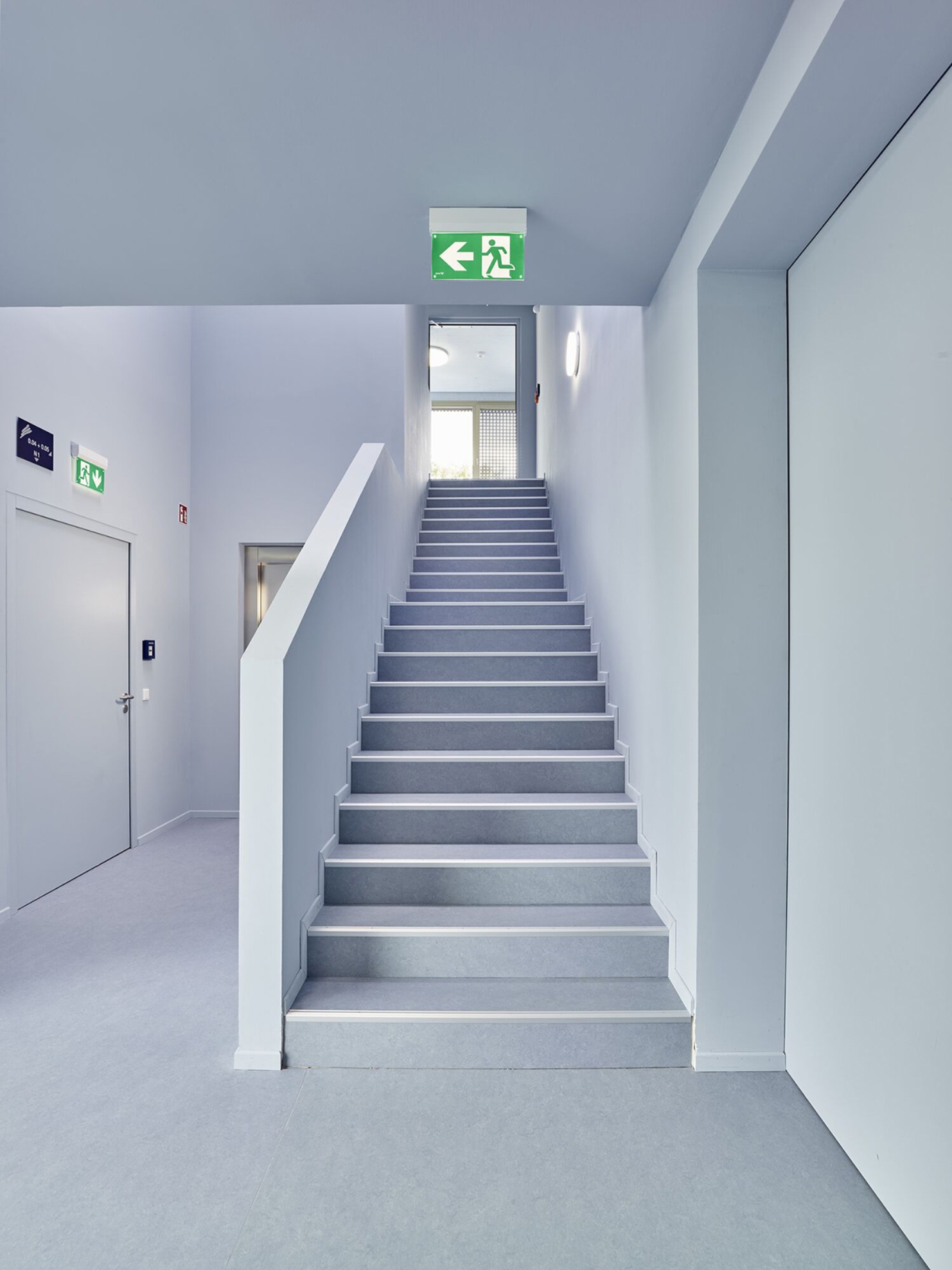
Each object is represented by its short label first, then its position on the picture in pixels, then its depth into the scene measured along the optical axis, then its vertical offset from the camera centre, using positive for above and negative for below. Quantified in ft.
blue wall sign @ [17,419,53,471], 12.27 +3.17
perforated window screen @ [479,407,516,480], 36.76 +9.52
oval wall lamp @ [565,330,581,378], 16.25 +6.36
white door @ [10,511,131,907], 12.42 -1.28
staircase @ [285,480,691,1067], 7.70 -3.15
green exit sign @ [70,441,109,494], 13.70 +3.10
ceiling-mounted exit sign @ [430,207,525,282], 7.55 +4.05
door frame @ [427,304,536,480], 28.89 +12.12
